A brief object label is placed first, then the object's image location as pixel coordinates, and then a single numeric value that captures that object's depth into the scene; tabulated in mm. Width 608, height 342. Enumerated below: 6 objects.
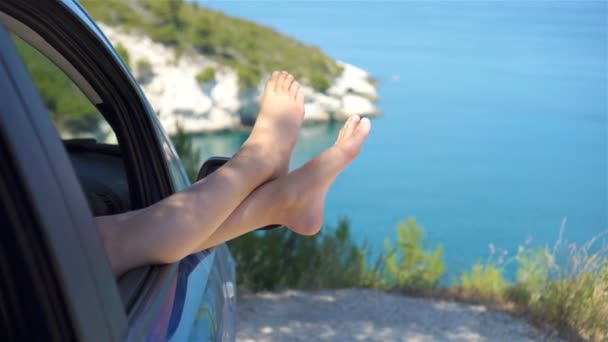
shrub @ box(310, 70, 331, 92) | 27250
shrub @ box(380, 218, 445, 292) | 6008
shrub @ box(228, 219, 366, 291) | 5379
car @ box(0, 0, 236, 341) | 853
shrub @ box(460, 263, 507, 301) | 5289
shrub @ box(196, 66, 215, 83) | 25328
